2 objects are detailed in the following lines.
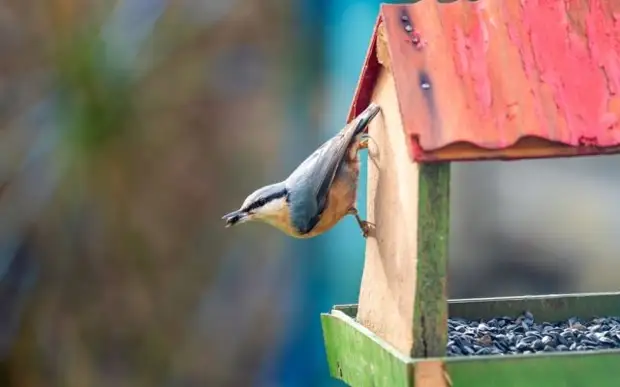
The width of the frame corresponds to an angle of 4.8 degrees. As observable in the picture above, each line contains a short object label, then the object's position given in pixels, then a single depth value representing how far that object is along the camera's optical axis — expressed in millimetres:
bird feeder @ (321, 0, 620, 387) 5129
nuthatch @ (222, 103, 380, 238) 5290
